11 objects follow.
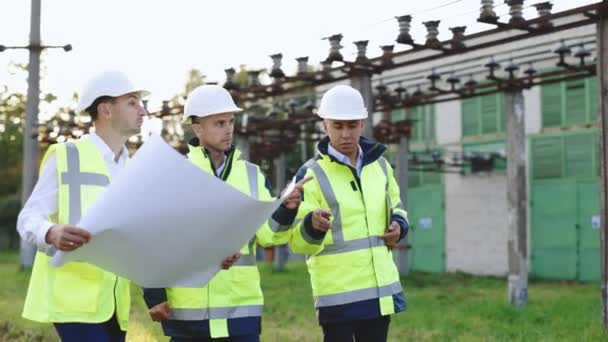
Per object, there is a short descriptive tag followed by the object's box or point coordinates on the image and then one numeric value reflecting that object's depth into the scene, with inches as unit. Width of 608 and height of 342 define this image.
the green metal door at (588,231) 703.7
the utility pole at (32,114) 701.9
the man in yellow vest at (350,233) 164.6
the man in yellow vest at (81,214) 128.3
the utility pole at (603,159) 350.9
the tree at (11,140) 1196.5
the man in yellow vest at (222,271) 146.6
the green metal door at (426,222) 861.8
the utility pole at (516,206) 490.6
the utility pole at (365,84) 512.4
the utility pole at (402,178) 693.9
